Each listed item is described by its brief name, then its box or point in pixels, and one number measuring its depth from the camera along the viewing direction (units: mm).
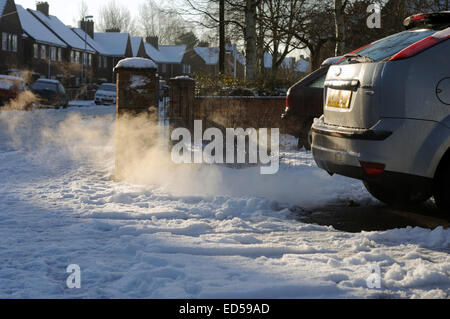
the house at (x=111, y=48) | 74812
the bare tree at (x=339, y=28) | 19859
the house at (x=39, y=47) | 52562
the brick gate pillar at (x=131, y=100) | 8250
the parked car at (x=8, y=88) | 26141
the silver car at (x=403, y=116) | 4766
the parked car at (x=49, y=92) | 30266
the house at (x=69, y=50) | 58875
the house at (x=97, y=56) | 71562
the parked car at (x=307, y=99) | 11281
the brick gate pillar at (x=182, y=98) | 10102
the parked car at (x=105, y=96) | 38969
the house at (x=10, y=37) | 47188
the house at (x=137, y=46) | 82062
